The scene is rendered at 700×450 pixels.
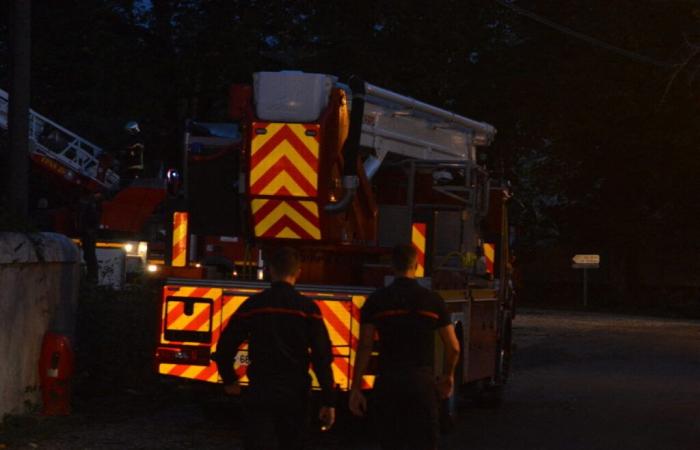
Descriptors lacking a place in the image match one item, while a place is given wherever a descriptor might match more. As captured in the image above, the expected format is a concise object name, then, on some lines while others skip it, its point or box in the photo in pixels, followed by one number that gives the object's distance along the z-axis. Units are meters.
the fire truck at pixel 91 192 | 29.30
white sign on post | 53.66
